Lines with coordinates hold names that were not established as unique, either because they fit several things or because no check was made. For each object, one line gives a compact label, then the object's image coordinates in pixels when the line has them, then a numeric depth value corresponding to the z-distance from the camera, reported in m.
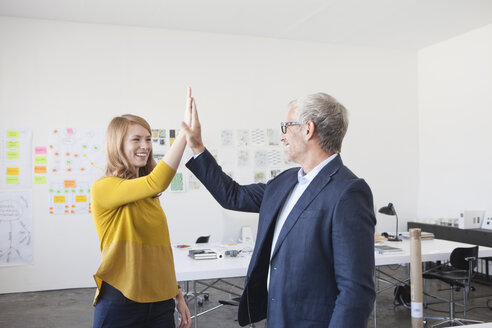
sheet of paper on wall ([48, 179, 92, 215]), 5.76
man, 1.43
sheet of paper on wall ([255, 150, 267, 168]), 6.66
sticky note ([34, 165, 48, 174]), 5.71
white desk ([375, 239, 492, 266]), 3.79
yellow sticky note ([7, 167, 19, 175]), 5.64
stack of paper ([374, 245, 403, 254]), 3.95
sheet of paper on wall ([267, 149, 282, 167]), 6.72
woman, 1.68
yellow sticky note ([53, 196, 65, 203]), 5.77
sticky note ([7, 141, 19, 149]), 5.64
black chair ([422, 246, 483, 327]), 4.05
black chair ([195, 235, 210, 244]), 4.96
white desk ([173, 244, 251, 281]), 3.19
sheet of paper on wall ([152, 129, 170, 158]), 6.19
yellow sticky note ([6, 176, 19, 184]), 5.64
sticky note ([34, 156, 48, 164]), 5.72
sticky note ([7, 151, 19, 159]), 5.64
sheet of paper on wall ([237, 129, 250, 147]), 6.57
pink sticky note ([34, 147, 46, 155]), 5.73
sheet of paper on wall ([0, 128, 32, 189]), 5.62
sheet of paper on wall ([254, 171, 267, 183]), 6.64
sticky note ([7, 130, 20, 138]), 5.65
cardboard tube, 1.67
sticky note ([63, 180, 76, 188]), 5.79
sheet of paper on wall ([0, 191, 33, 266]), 5.61
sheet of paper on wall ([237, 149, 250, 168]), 6.57
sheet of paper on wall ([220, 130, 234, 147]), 6.49
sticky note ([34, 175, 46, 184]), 5.71
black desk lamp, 4.76
